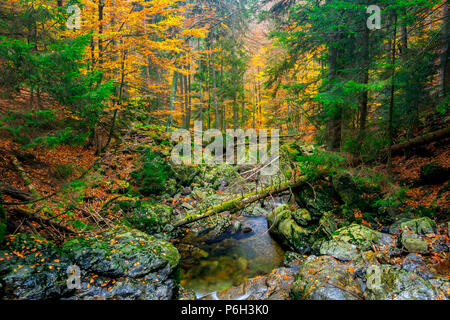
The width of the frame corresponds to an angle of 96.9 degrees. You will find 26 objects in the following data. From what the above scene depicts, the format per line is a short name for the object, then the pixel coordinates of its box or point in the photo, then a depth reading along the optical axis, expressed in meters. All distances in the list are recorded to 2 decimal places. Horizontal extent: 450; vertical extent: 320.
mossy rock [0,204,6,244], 4.12
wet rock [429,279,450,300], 3.65
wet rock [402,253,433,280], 4.47
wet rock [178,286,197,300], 5.24
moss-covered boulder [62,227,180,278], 4.77
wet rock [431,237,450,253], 4.99
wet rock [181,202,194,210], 10.13
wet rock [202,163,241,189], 12.91
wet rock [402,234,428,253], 5.15
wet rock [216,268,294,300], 5.27
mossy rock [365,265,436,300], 3.74
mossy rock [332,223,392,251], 5.80
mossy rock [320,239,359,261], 5.61
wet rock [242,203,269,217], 11.00
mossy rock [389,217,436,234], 5.56
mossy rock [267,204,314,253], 7.24
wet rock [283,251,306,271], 6.49
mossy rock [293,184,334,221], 7.88
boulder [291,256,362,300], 4.27
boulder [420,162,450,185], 6.77
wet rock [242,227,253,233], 9.32
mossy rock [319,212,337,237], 7.00
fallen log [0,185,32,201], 4.78
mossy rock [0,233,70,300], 3.80
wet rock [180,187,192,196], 11.27
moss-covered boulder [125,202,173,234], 7.89
